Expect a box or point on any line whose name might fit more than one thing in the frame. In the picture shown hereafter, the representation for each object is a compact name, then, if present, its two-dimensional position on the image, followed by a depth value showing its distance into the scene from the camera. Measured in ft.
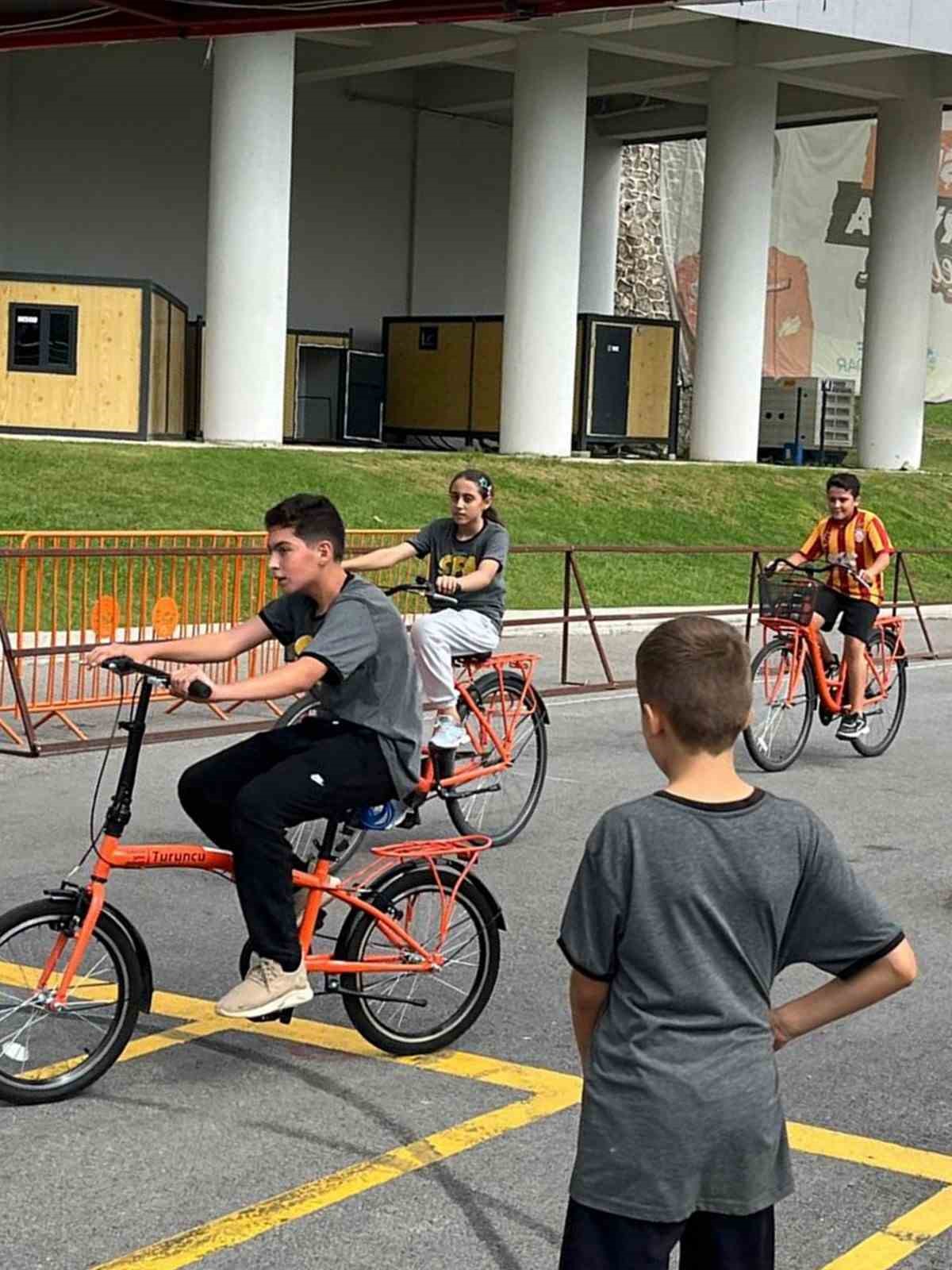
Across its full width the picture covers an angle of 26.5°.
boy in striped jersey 42.86
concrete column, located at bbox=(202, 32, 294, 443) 101.91
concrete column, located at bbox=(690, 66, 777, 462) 121.19
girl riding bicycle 32.01
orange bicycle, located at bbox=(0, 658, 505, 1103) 18.90
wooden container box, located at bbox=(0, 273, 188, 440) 100.53
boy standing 10.66
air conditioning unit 152.76
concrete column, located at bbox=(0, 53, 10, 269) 126.11
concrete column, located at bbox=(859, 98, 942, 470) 129.80
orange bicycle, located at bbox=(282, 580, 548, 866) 31.35
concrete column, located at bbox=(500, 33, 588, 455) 110.83
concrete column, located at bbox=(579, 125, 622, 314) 151.12
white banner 175.73
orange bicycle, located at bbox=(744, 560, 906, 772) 41.63
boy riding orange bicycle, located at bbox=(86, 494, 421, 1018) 19.81
